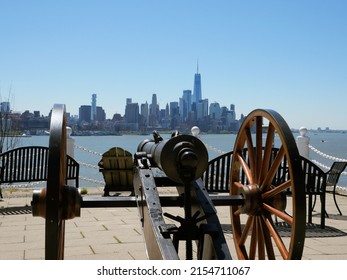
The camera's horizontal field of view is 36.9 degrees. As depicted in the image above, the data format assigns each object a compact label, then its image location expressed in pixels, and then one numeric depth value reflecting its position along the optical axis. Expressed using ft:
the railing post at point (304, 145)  33.86
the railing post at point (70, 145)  31.89
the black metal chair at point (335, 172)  25.08
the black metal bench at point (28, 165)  26.12
